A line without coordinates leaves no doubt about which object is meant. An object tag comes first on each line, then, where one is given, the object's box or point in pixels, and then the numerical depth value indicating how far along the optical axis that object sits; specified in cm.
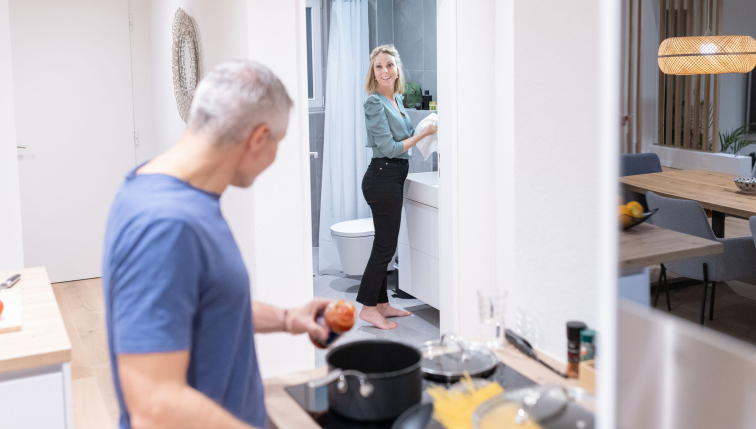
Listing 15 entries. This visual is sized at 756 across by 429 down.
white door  494
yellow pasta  117
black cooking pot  121
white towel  398
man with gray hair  97
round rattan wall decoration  377
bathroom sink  391
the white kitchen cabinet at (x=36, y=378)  183
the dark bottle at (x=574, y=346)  138
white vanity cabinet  396
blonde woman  384
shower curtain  511
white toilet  470
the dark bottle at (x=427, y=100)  473
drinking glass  155
